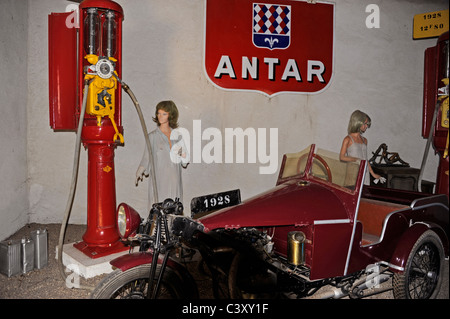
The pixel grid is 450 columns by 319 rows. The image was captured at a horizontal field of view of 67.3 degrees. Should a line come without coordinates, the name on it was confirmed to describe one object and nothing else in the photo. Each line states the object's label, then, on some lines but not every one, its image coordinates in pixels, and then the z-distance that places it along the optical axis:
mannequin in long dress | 4.03
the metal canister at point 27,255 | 3.18
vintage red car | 2.02
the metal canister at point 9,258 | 3.08
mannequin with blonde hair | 4.33
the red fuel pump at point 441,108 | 3.22
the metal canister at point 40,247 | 3.27
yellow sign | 3.23
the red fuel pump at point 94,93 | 3.22
